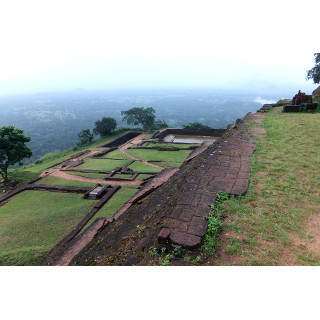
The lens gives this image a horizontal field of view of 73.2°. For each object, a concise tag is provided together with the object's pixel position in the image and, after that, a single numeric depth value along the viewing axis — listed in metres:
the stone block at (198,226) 2.81
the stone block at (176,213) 3.19
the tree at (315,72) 19.48
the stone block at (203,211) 3.21
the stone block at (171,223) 2.98
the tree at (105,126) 33.53
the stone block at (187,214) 3.12
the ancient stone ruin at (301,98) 13.70
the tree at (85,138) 31.55
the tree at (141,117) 36.44
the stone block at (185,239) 2.61
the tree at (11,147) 13.03
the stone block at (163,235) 2.77
